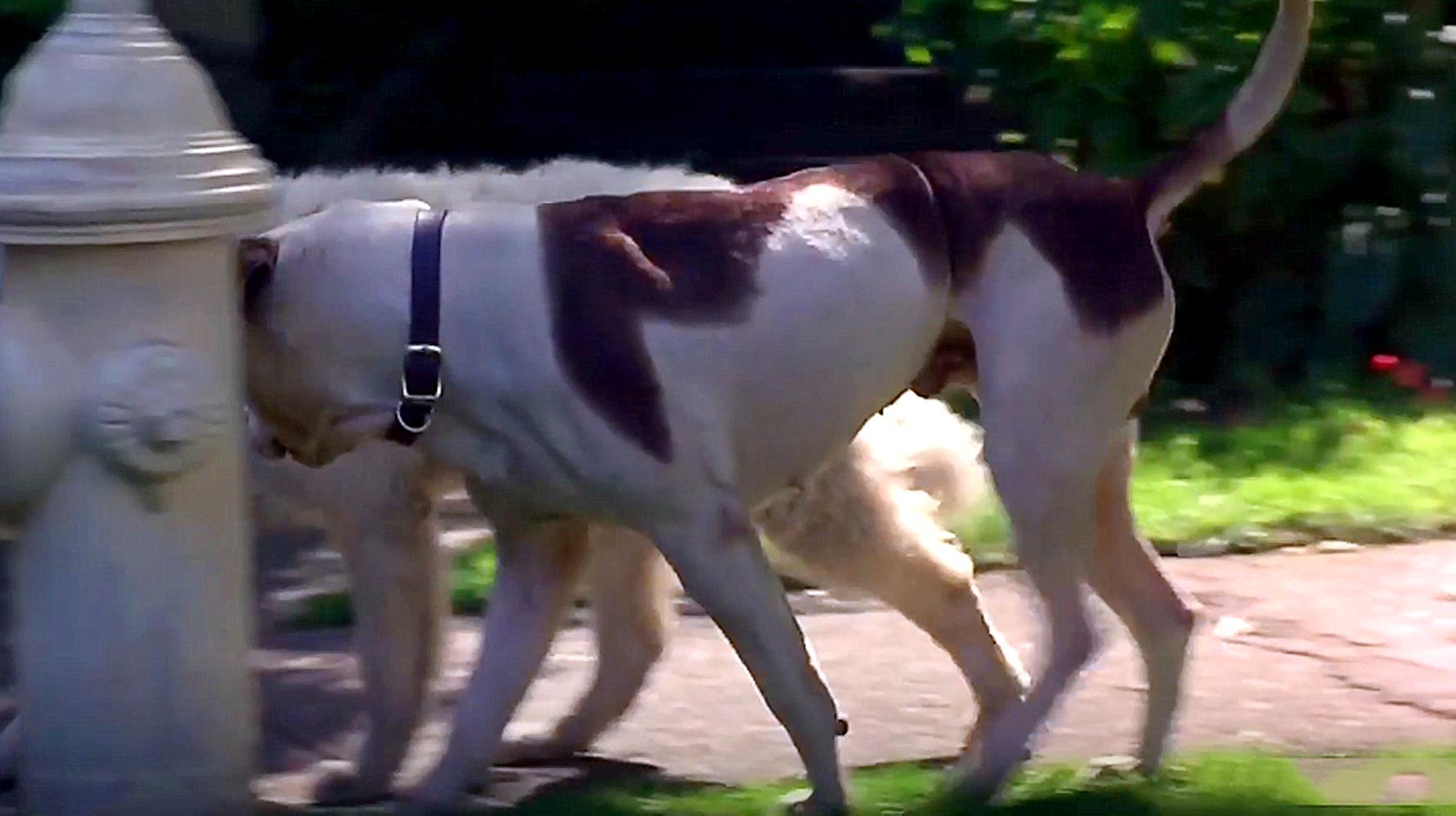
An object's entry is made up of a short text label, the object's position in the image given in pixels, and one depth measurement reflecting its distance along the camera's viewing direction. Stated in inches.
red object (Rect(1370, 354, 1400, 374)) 705.6
